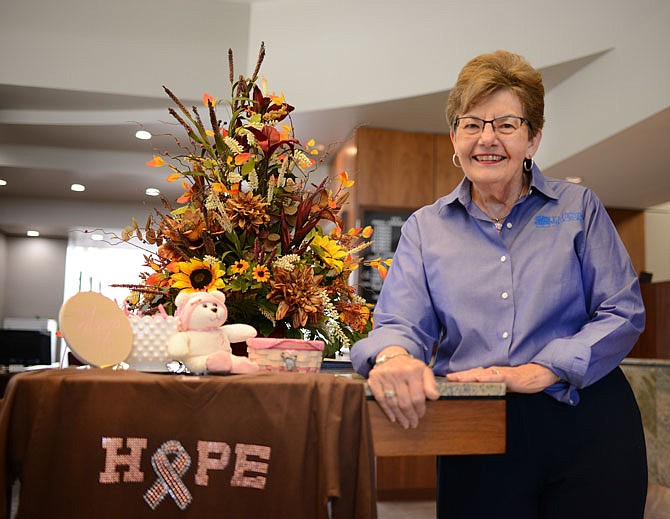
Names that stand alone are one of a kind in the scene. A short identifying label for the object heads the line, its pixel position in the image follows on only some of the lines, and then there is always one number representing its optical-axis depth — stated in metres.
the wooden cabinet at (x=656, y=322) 6.49
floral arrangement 1.56
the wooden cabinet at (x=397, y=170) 6.40
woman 1.30
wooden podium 1.08
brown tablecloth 0.95
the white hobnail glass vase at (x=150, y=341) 1.20
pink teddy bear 1.12
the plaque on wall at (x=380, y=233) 6.44
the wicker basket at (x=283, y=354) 1.21
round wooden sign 1.14
